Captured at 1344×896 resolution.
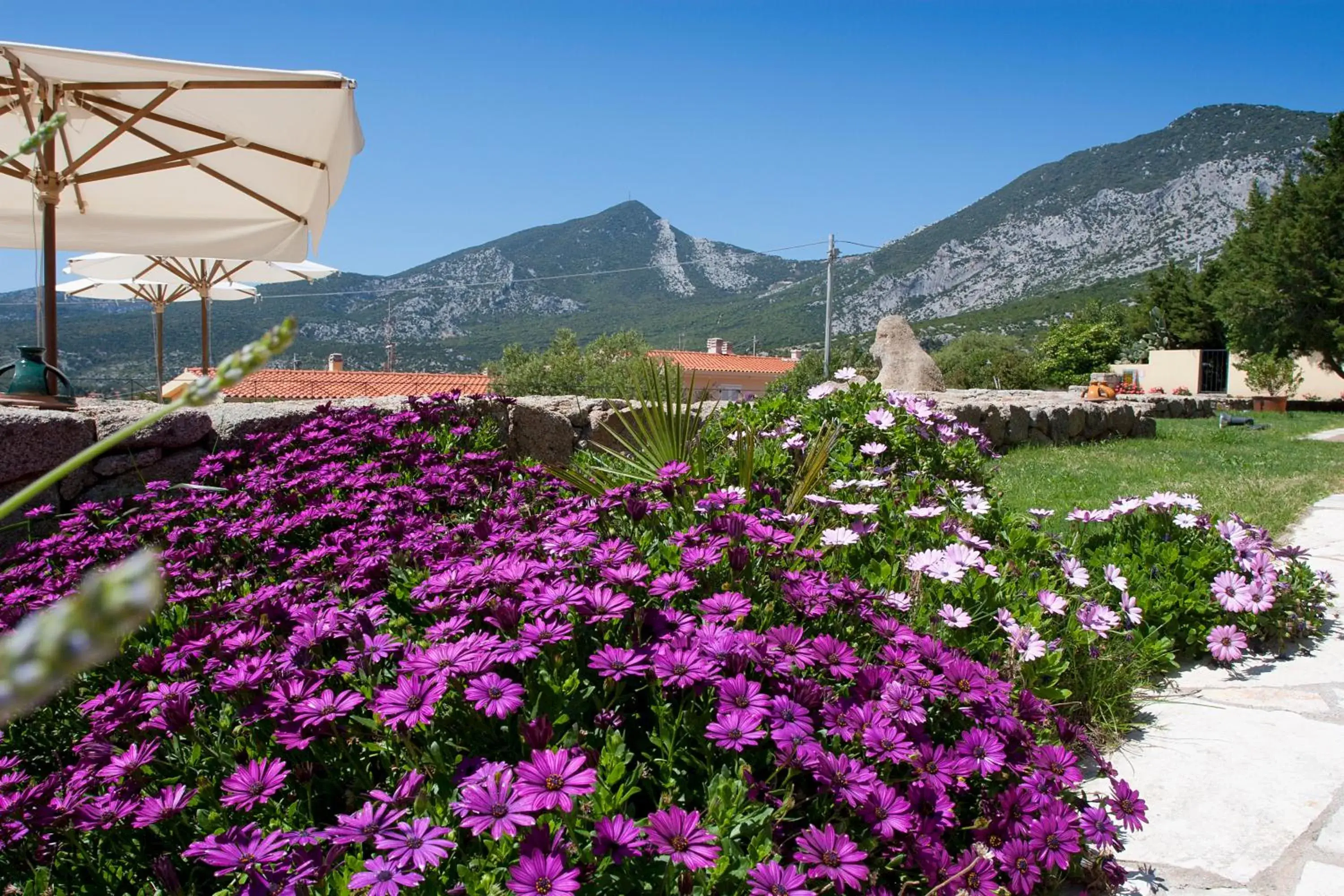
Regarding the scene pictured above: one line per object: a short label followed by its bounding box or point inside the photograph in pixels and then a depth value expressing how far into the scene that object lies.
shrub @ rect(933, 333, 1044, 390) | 29.80
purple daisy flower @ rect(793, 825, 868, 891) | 1.16
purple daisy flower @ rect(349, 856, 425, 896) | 0.98
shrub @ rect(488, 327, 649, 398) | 32.09
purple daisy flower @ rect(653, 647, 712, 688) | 1.31
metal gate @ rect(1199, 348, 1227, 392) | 29.23
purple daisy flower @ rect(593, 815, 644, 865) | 1.06
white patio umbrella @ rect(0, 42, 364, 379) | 4.22
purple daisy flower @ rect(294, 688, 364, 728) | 1.25
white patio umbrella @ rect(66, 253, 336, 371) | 9.45
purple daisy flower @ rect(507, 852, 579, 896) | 0.98
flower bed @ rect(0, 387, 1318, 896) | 1.13
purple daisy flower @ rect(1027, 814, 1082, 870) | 1.42
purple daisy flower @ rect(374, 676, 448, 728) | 1.22
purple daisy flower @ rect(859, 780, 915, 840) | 1.29
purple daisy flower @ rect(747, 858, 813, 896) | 1.06
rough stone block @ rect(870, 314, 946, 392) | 12.27
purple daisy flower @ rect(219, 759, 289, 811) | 1.19
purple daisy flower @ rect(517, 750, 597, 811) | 1.07
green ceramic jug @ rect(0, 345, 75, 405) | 3.63
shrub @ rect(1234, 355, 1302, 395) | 21.88
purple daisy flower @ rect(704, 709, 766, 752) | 1.25
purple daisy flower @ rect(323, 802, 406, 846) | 1.07
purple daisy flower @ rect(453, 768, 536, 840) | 1.06
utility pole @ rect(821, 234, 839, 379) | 24.86
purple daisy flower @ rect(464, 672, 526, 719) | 1.22
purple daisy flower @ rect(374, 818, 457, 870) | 1.03
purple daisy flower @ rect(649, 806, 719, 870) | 1.07
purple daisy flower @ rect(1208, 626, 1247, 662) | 2.74
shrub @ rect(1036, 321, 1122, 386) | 35.00
